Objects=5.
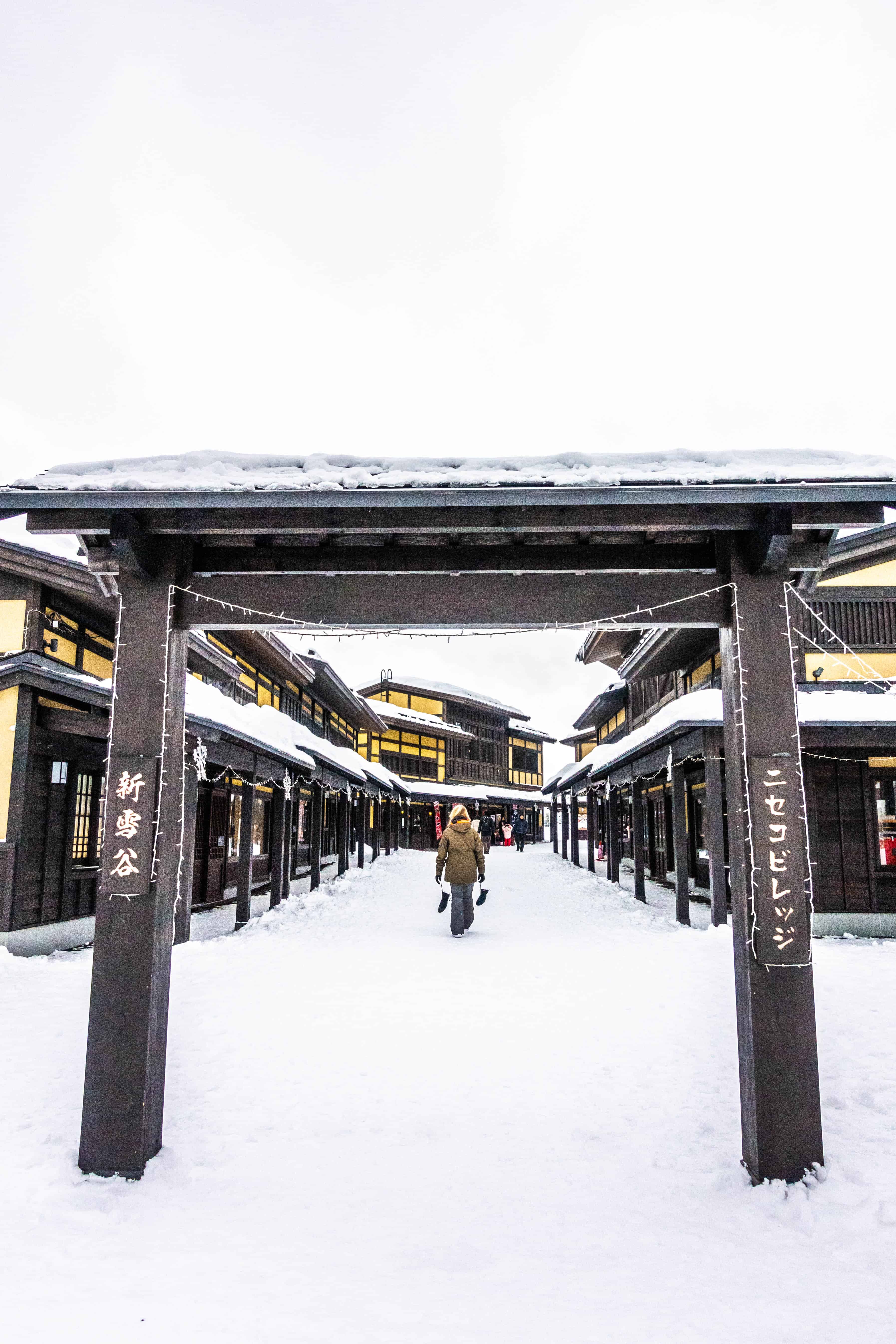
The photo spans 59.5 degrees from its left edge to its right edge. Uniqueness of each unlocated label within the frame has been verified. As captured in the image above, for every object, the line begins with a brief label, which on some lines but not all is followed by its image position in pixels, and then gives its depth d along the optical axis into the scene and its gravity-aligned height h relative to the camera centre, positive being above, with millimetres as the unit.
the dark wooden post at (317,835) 16328 -710
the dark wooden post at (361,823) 22922 -625
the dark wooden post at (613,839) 18625 -873
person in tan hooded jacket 10305 -778
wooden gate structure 3668 +1088
